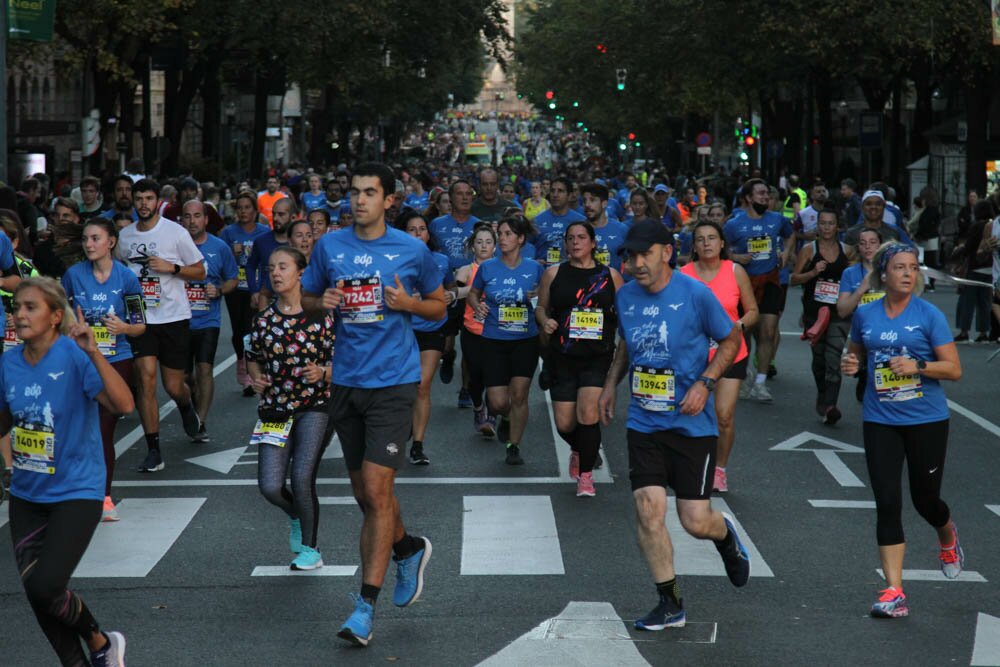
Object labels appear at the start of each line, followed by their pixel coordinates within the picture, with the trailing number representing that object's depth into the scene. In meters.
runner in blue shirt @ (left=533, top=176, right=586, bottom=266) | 16.27
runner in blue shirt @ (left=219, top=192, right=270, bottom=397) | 16.17
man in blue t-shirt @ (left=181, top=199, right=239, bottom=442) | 13.92
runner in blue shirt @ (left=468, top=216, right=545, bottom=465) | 12.43
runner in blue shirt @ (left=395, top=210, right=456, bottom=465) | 12.66
